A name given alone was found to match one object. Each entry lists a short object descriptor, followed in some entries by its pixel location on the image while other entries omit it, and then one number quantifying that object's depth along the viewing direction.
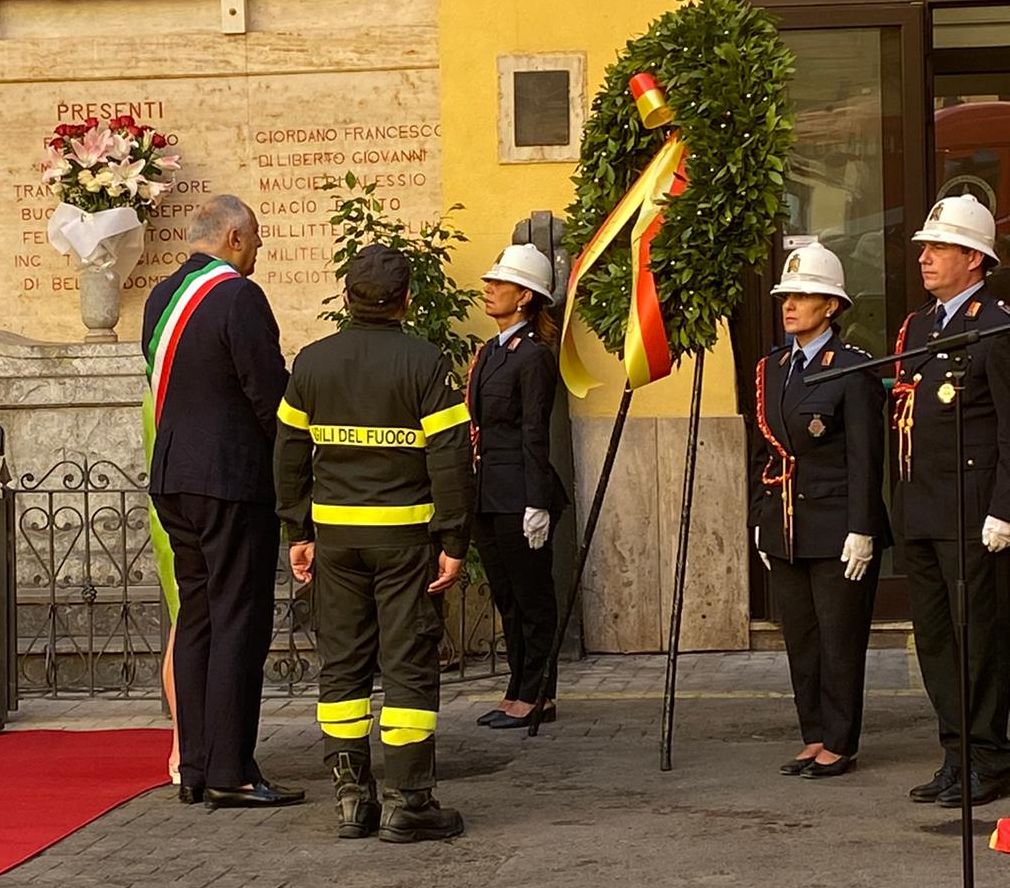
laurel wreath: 8.01
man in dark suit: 7.48
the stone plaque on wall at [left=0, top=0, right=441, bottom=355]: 11.91
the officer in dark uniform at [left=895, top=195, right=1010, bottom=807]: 7.28
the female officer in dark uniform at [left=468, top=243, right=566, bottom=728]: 9.08
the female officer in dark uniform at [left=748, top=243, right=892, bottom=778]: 7.77
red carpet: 7.21
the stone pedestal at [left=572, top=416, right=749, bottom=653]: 11.40
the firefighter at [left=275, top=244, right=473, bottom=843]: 6.91
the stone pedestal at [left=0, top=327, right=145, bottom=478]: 11.41
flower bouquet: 11.60
